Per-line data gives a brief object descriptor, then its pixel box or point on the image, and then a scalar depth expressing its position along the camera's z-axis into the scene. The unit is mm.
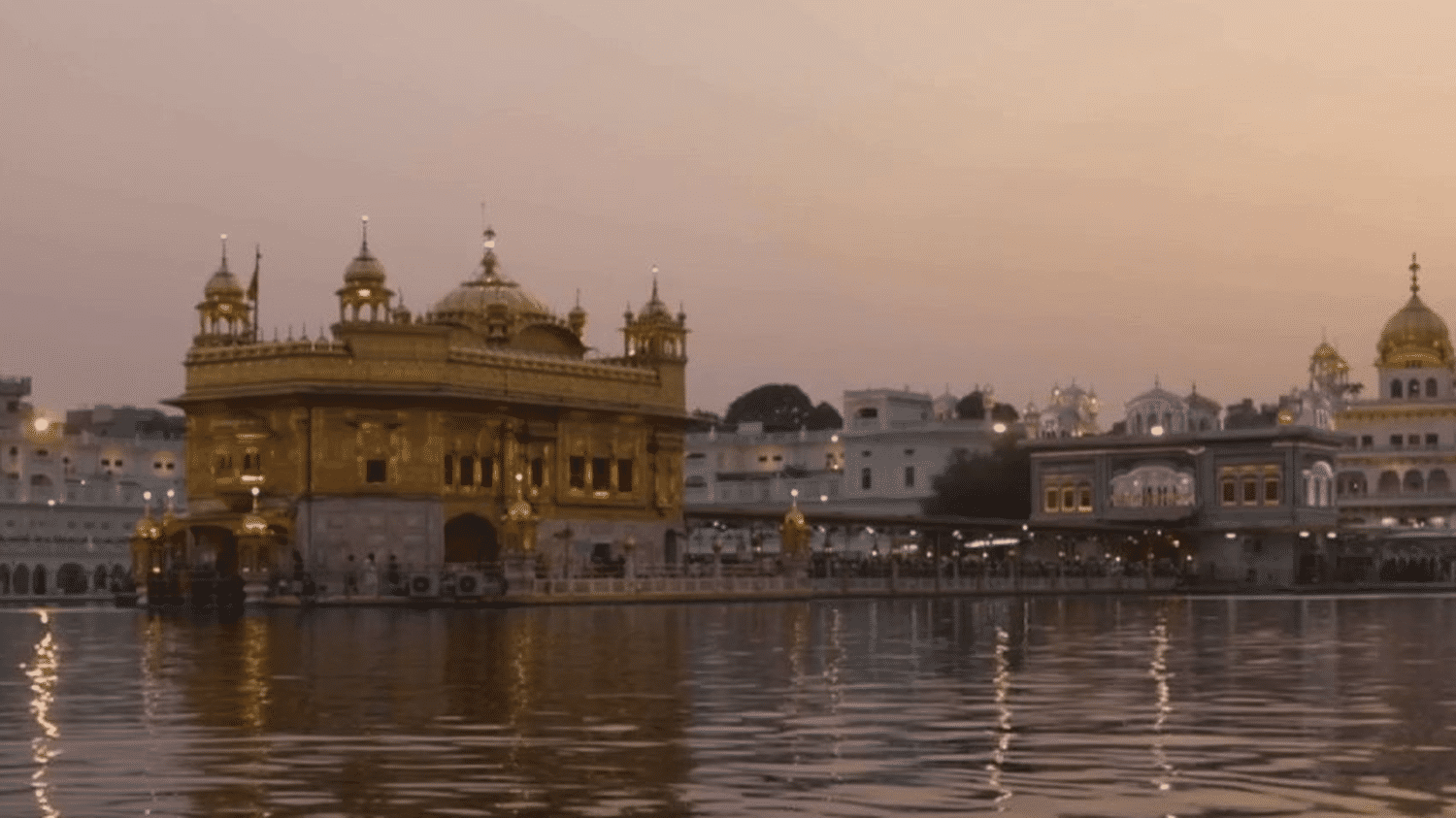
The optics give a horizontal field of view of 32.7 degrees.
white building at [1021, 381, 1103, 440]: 155750
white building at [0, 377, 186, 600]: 127750
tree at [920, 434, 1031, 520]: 153875
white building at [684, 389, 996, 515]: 158875
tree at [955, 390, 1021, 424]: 186875
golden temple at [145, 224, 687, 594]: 80812
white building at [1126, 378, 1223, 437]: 150000
